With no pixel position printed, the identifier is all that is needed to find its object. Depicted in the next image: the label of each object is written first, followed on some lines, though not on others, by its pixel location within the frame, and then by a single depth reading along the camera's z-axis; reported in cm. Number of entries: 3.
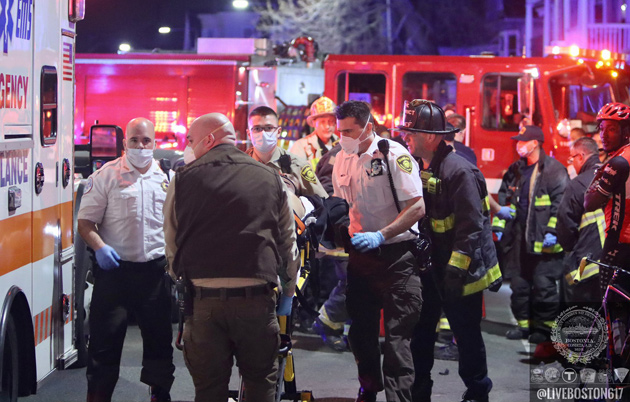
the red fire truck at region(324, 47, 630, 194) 2287
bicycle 1032
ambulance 889
